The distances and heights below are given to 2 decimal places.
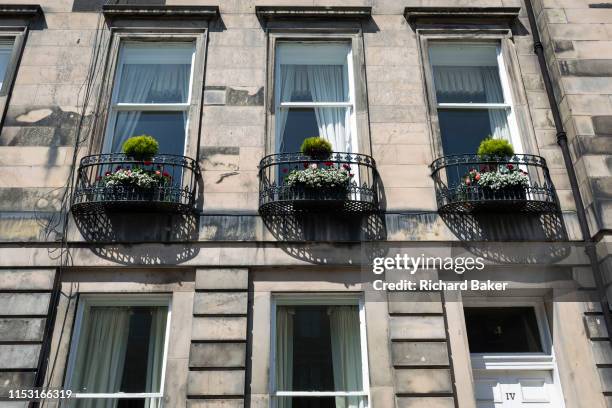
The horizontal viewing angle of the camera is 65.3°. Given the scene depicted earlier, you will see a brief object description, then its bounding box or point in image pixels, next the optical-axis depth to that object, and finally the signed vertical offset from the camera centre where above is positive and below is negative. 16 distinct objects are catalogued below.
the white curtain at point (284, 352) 6.46 +0.88
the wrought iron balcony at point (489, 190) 7.06 +3.16
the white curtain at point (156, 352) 6.46 +0.91
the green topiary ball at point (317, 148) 7.39 +3.84
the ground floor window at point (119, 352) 6.40 +0.92
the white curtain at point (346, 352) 6.51 +0.88
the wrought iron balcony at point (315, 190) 6.97 +3.16
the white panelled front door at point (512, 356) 6.71 +0.80
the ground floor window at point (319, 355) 6.40 +0.84
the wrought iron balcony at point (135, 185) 6.89 +3.18
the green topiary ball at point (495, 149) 7.43 +3.82
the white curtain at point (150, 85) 8.41 +5.56
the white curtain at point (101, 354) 6.47 +0.89
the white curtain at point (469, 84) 8.66 +5.61
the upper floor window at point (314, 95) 8.18 +5.35
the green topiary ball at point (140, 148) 7.23 +3.81
